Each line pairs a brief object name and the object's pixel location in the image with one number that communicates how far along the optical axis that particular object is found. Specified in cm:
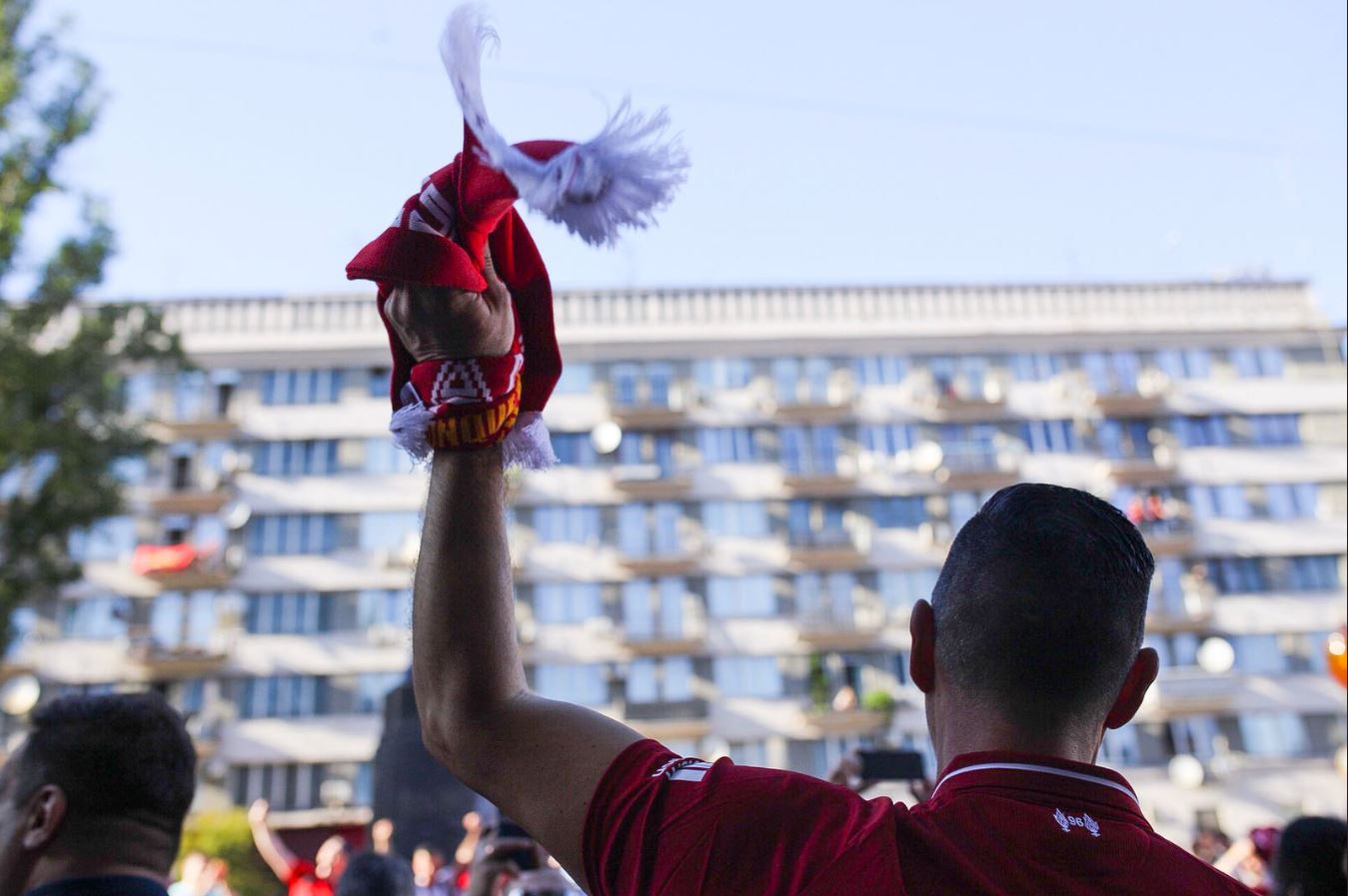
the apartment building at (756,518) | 3319
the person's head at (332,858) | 899
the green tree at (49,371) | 1542
